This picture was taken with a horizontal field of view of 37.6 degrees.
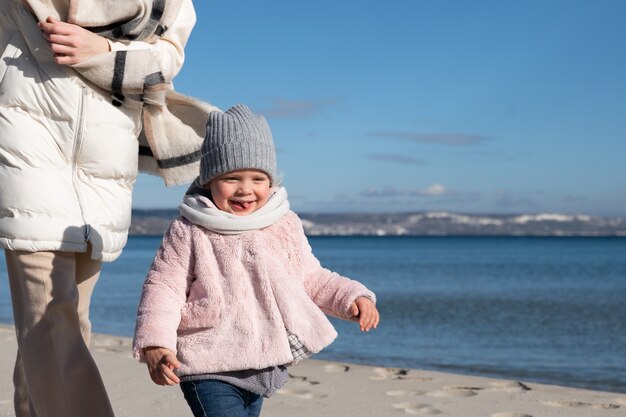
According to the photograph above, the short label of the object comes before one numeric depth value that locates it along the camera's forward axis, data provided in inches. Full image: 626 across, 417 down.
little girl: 106.7
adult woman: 112.3
